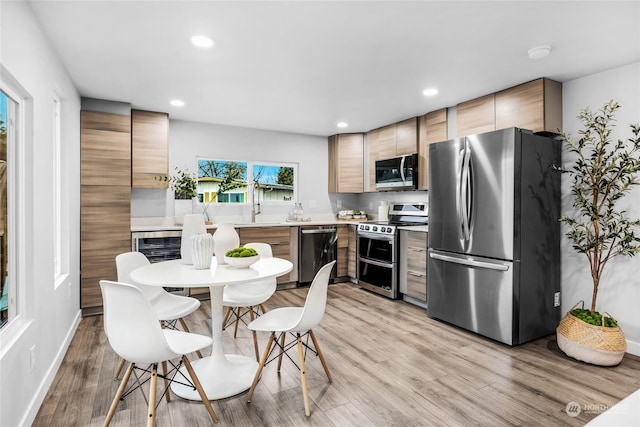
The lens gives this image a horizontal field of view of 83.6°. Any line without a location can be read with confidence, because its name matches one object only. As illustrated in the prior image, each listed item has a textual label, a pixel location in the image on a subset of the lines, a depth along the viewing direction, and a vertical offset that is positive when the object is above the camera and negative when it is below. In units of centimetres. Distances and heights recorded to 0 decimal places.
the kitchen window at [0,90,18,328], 191 +5
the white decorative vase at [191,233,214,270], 235 -24
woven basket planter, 266 -100
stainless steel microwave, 466 +54
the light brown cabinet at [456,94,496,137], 368 +104
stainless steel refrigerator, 304 -20
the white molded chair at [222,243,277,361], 280 -66
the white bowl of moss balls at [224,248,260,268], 236 -29
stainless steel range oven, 453 -48
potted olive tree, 268 -12
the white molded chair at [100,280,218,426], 168 -56
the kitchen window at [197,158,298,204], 512 +48
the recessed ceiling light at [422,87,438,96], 361 +124
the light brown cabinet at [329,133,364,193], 576 +84
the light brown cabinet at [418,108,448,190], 430 +97
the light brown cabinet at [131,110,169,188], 426 +79
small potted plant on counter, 460 +31
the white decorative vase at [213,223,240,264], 260 -20
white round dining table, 207 -59
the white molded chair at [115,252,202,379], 248 -64
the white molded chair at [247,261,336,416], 208 -69
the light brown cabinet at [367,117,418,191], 473 +101
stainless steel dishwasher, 515 -53
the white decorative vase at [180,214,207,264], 254 -13
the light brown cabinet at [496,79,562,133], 322 +99
